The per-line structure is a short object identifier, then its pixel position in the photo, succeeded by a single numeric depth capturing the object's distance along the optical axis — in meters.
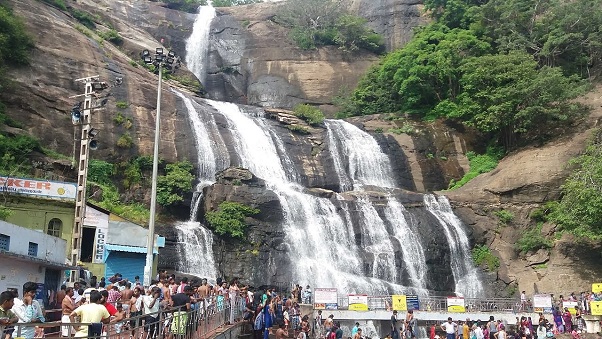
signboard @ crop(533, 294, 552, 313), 25.80
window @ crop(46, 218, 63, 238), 24.19
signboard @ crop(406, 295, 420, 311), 24.96
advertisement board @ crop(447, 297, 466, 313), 25.38
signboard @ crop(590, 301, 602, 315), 24.56
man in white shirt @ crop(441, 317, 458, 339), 20.33
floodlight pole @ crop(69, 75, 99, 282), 19.38
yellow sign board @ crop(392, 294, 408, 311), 24.56
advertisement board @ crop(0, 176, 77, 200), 22.64
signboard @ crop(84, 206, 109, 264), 25.08
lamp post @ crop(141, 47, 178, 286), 16.47
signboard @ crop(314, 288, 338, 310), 23.42
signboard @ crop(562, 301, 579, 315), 25.68
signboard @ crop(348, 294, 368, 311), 24.58
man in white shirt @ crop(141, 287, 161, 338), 10.29
